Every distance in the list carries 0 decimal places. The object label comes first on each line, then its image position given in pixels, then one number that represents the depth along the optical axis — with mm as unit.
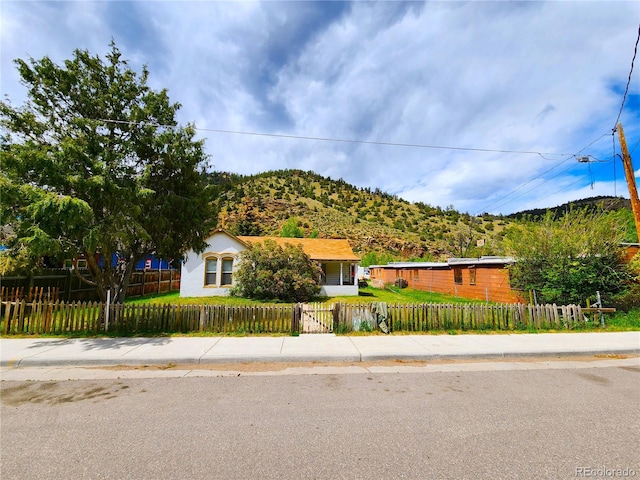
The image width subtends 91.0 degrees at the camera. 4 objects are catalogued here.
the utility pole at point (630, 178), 11039
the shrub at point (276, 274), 17406
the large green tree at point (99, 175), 7312
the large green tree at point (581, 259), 11711
